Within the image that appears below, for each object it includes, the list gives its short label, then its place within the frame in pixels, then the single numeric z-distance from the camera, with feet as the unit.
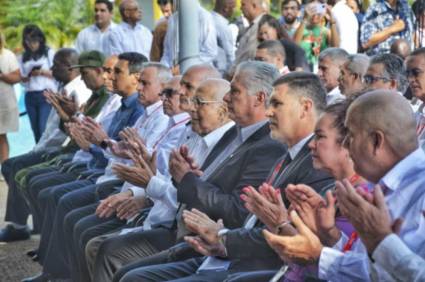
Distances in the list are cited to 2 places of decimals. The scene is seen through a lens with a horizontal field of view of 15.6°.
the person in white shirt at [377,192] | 17.05
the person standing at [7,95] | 66.65
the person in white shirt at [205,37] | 51.82
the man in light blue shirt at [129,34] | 61.26
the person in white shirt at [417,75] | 30.41
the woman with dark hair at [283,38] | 45.00
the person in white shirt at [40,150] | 48.85
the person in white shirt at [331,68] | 39.73
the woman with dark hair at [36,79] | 67.20
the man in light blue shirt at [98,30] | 63.36
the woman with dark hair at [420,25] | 46.00
